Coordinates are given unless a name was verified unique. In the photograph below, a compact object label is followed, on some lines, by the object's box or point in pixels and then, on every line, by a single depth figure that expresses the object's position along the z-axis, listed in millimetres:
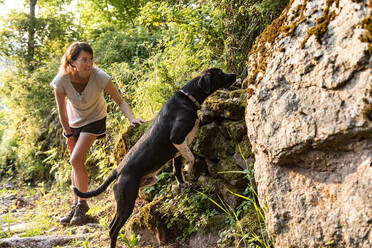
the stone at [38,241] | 3640
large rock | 1895
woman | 4113
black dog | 3484
